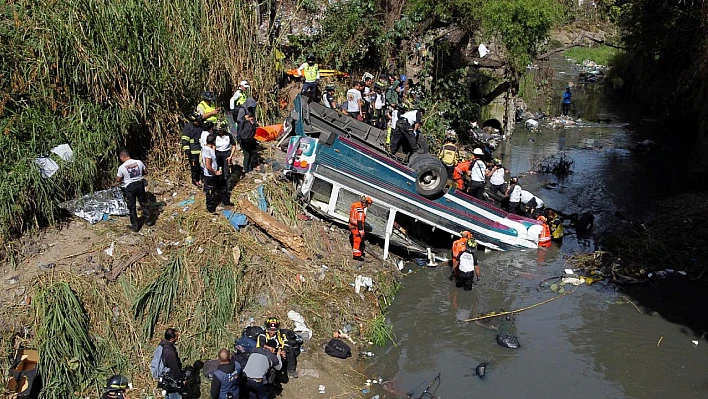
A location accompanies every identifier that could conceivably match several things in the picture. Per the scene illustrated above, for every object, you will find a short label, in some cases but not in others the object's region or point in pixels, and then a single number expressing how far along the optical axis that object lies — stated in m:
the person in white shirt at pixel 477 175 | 12.81
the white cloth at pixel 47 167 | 9.81
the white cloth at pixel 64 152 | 10.23
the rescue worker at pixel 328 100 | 14.16
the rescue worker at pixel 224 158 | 10.52
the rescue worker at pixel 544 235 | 12.91
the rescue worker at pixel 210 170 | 10.08
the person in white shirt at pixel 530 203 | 13.59
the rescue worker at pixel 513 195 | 13.35
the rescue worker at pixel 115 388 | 7.04
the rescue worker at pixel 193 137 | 10.96
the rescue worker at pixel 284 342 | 8.18
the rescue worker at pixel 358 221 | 10.75
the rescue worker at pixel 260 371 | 7.61
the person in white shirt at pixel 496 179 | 13.60
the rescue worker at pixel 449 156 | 13.26
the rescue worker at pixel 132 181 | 9.57
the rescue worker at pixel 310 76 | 14.53
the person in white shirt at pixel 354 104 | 14.24
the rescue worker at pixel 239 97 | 12.71
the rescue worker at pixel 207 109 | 11.42
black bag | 9.17
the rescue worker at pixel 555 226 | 13.41
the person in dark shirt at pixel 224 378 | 7.26
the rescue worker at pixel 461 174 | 13.49
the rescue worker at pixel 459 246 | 11.10
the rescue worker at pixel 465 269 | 11.06
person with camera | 7.30
